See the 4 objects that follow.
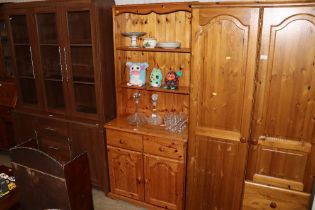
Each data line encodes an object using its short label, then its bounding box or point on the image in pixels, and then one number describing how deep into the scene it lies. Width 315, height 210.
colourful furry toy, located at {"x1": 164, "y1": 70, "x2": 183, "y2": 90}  2.35
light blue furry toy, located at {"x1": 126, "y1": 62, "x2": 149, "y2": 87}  2.48
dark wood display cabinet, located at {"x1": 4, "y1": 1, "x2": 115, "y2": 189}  2.40
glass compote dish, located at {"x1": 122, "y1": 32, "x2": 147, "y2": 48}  2.39
